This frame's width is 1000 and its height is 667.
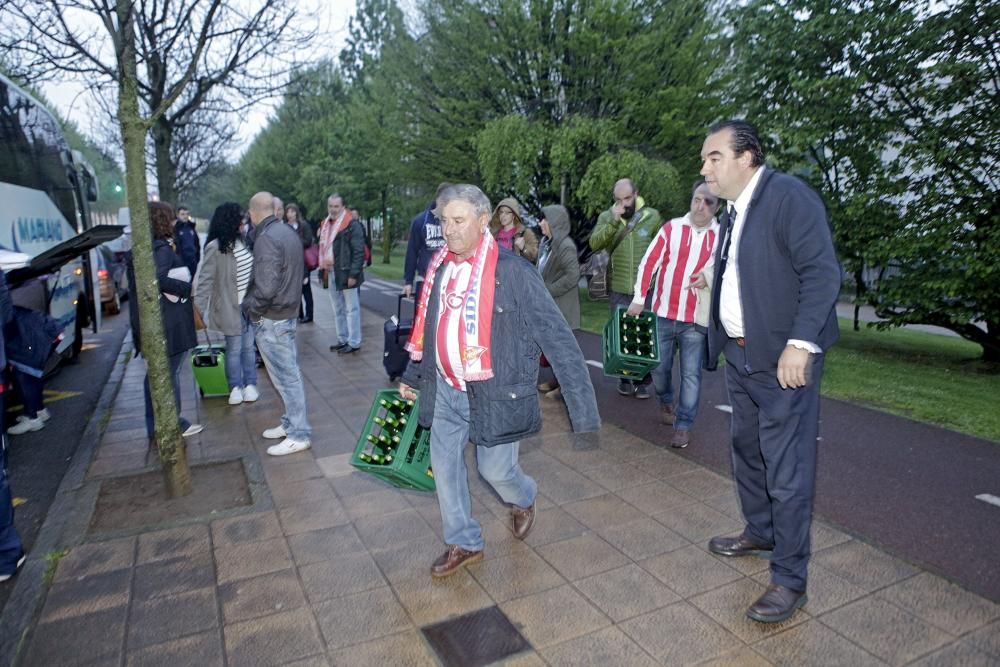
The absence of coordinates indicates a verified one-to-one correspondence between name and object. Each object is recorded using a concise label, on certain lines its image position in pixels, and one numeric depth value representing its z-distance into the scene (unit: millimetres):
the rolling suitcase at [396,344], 7191
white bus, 6039
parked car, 14136
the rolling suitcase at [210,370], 6938
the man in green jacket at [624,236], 6613
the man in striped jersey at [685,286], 5375
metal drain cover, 2885
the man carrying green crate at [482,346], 3189
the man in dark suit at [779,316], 2875
